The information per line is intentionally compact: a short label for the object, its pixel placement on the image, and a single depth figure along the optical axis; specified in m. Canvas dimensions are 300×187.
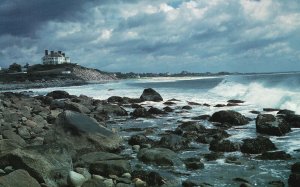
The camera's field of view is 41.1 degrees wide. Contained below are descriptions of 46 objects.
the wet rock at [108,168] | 10.05
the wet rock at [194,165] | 11.19
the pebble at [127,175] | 9.90
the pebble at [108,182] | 8.91
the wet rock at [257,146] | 13.03
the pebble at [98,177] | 9.36
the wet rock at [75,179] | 8.65
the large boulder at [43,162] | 8.83
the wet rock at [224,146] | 13.34
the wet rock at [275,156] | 12.07
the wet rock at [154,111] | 25.18
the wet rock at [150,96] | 35.38
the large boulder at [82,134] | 12.77
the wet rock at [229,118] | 19.36
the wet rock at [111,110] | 25.78
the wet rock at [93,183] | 8.38
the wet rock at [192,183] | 9.38
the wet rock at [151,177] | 9.54
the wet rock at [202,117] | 22.00
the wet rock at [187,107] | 27.72
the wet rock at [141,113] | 24.14
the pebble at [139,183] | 9.33
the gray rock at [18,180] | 7.55
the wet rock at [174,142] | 14.02
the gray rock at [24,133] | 14.92
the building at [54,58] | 151.88
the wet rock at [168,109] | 26.81
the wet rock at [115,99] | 35.81
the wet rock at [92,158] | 10.50
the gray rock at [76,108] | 24.75
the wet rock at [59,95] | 41.54
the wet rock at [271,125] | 16.09
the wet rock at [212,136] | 15.05
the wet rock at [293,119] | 18.13
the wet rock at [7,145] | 10.98
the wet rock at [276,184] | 9.40
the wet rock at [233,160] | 11.74
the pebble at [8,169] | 9.01
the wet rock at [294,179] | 9.21
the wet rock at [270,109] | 24.64
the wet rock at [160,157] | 11.46
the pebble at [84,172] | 9.32
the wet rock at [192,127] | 17.39
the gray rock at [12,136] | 12.94
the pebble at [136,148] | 13.65
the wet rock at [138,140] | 14.75
